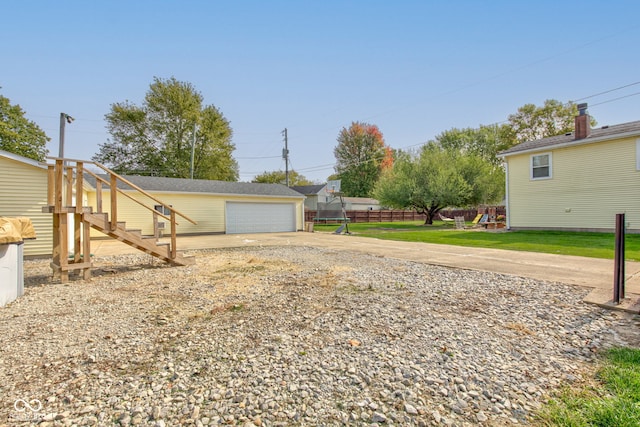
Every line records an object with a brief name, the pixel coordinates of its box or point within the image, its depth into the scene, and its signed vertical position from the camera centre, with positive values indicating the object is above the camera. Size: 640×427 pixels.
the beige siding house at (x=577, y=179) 11.22 +1.45
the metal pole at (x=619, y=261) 3.62 -0.58
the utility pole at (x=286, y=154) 30.49 +6.05
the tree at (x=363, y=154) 45.16 +9.01
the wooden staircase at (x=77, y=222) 5.34 -0.18
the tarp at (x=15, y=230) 4.09 -0.26
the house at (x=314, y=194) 36.28 +2.35
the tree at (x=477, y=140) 38.66 +10.06
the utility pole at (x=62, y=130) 12.64 +3.51
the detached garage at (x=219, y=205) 15.45 +0.46
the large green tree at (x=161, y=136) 29.00 +7.65
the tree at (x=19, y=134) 24.80 +6.97
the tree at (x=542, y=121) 31.30 +10.13
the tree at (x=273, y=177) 43.88 +5.38
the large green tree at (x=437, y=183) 19.89 +2.14
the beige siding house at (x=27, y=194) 8.41 +0.53
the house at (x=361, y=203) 40.28 +1.42
